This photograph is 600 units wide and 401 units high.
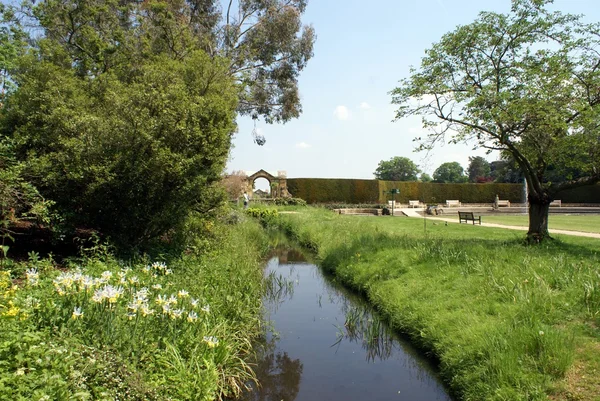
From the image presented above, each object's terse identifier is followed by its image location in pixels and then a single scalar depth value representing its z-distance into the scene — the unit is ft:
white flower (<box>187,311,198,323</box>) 11.96
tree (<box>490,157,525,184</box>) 155.22
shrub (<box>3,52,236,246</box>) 21.11
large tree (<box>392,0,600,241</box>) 30.22
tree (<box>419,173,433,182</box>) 335.81
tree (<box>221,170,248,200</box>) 88.98
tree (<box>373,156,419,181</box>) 315.17
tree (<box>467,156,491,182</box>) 256.93
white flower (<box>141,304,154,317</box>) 10.76
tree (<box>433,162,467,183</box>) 320.83
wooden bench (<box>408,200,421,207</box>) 107.55
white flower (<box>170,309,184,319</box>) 11.72
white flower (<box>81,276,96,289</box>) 10.69
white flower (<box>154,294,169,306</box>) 11.82
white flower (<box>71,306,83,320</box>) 9.89
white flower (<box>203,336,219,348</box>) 12.07
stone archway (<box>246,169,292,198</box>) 112.47
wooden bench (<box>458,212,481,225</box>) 57.06
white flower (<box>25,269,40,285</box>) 11.38
